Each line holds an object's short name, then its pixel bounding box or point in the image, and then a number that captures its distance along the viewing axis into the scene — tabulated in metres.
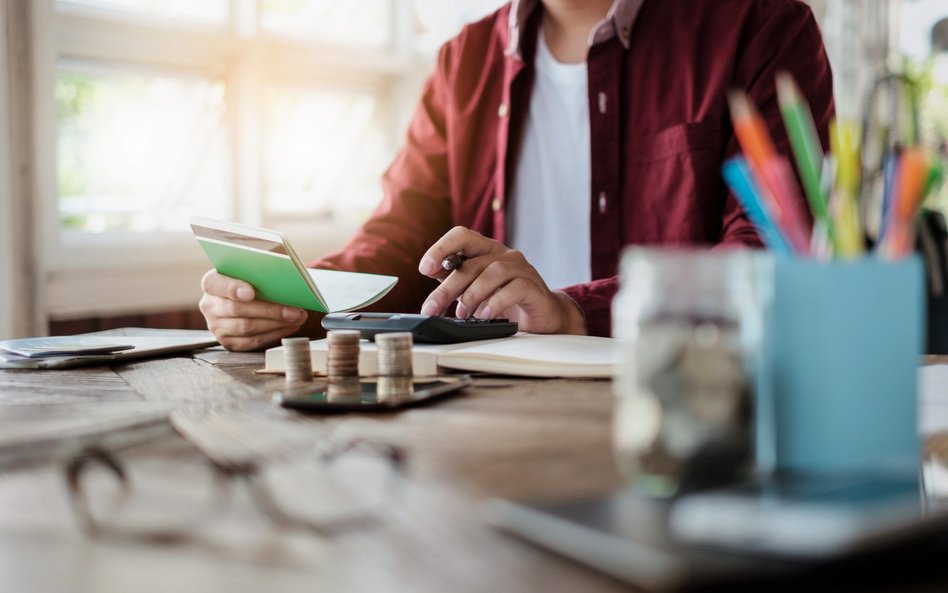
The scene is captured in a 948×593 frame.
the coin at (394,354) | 0.92
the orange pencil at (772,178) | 0.50
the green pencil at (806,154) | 0.49
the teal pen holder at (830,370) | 0.51
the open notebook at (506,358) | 0.99
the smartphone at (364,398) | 0.82
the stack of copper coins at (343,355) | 0.97
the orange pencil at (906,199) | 0.49
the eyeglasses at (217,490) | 0.51
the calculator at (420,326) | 1.12
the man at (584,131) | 1.77
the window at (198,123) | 2.65
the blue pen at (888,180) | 0.52
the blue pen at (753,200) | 0.52
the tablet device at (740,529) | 0.39
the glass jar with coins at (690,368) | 0.50
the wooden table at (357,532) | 0.43
